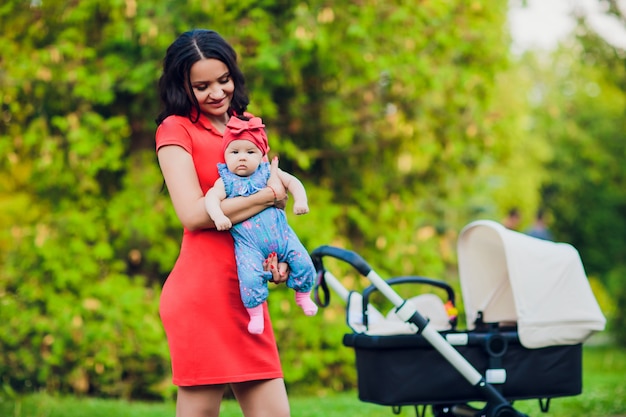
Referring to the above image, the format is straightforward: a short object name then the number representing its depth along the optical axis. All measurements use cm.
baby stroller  730
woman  543
